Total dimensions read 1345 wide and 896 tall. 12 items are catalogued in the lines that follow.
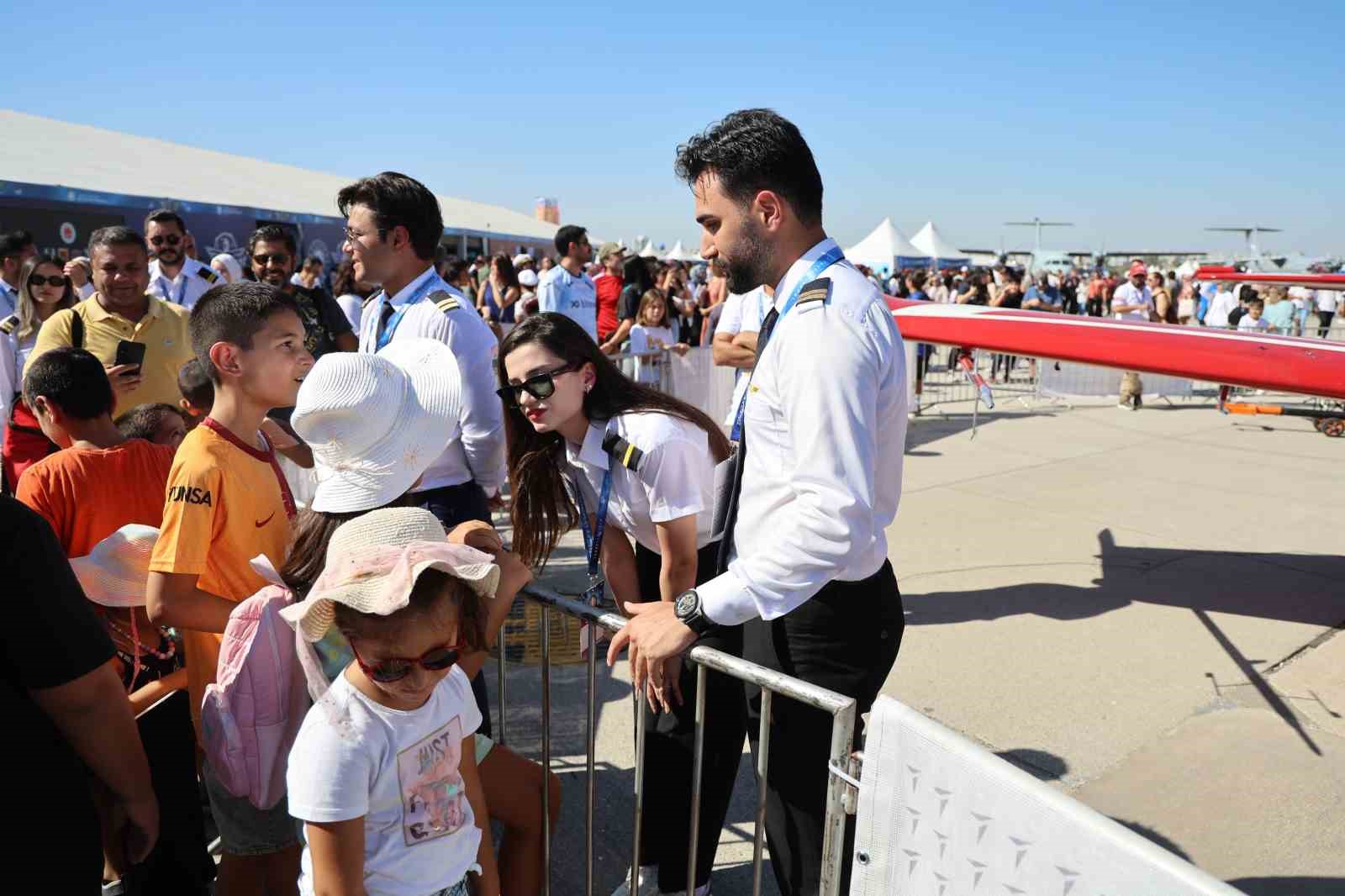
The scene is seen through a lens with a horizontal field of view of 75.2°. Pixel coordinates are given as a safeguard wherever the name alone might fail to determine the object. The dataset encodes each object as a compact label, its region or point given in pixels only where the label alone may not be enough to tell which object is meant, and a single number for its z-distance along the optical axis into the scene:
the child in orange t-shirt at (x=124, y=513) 2.11
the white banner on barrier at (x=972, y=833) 1.09
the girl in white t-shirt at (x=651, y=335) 8.99
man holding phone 4.12
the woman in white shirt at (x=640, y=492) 2.39
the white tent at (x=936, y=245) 38.00
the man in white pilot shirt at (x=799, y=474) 1.74
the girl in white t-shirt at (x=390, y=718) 1.55
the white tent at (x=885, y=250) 32.72
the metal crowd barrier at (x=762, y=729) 1.54
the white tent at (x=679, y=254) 44.92
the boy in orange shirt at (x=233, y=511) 2.05
